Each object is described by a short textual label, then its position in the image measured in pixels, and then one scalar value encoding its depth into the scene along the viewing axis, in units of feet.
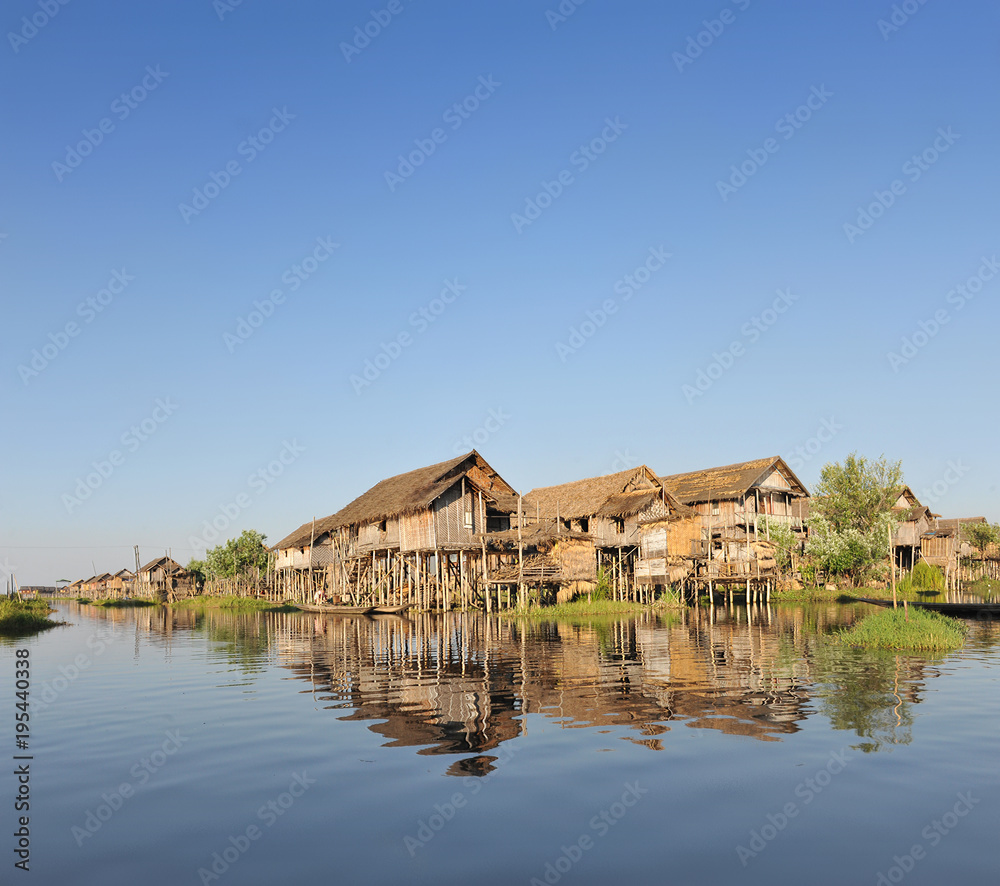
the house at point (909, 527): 205.46
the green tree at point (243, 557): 268.21
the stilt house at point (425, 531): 141.28
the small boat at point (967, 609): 110.83
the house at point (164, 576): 317.42
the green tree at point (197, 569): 324.19
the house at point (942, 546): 211.61
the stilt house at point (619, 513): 154.61
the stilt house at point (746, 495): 174.40
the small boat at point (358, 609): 142.51
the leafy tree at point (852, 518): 171.53
